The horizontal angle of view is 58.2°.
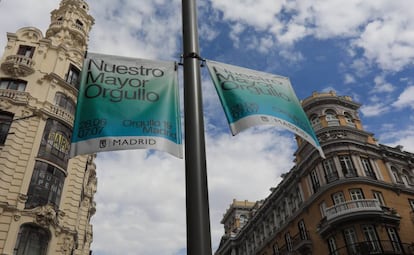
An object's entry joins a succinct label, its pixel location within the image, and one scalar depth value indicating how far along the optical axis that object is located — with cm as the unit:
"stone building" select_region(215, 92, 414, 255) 2706
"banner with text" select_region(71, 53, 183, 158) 461
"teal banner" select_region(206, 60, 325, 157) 485
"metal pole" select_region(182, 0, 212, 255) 342
